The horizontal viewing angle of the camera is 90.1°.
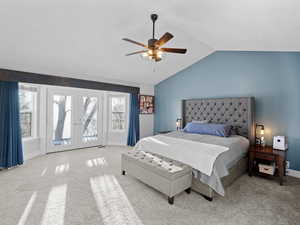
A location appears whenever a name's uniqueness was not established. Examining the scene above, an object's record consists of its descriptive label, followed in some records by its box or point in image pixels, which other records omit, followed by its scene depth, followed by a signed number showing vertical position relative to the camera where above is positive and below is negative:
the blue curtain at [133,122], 5.63 -0.37
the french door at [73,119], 4.80 -0.23
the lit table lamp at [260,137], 3.40 -0.56
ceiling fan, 2.33 +1.06
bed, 2.33 -0.58
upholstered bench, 2.20 -0.97
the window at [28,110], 4.16 +0.06
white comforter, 2.26 -0.69
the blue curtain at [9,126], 3.37 -0.32
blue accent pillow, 3.49 -0.41
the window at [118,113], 5.90 -0.03
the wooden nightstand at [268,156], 2.72 -0.83
